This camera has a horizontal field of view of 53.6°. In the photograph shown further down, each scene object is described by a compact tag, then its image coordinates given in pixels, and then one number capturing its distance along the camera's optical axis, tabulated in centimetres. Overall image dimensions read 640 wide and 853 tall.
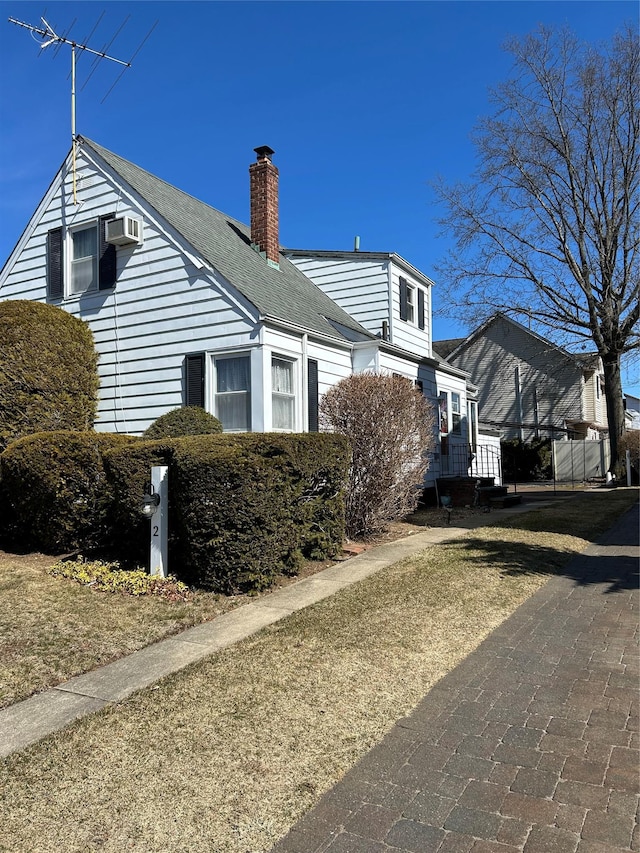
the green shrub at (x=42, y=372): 973
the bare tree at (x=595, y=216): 2378
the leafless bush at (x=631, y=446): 2509
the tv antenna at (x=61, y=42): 1280
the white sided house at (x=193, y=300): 1128
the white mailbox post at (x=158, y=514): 744
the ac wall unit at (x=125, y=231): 1230
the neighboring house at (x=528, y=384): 3441
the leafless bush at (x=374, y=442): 1016
